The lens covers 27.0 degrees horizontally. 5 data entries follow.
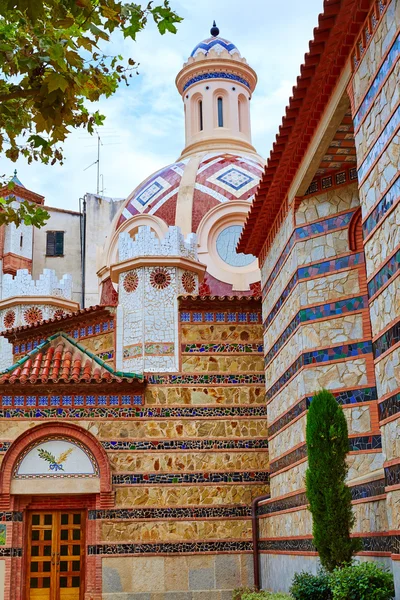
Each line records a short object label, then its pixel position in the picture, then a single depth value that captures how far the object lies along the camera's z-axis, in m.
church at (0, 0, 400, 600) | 9.54
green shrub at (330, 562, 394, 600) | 7.55
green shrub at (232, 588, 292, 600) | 10.52
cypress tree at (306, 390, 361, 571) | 8.97
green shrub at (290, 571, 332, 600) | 8.48
